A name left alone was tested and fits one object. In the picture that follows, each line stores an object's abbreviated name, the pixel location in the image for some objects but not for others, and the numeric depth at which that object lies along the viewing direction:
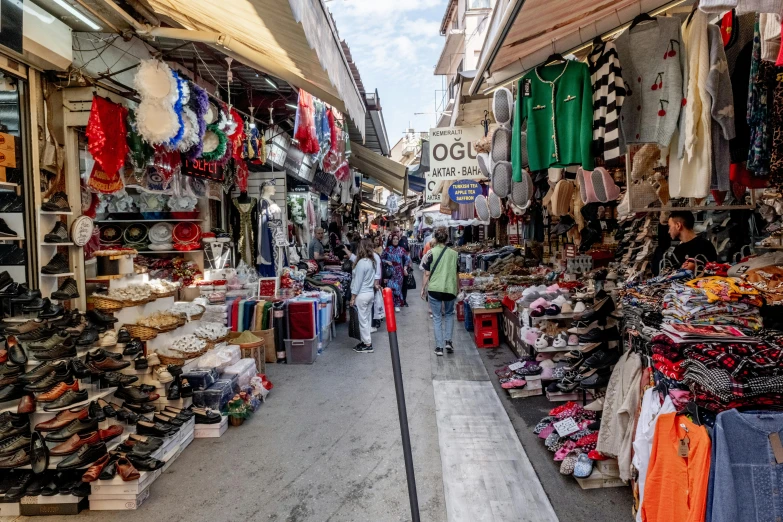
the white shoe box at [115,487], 3.51
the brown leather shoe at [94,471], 3.46
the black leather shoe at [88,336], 3.97
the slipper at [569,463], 3.80
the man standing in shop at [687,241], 4.77
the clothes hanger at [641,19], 3.18
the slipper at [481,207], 9.50
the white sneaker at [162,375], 4.60
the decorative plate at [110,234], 7.85
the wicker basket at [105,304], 4.62
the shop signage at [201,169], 5.70
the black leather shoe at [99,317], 4.41
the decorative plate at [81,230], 4.65
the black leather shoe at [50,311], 3.85
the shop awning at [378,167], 14.45
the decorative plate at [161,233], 8.02
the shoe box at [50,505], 3.43
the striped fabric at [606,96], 3.28
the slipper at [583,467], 3.66
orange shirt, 2.29
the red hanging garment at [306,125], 6.51
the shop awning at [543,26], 3.37
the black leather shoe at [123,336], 4.37
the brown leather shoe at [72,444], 3.43
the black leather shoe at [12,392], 3.37
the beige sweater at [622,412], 3.36
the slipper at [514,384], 5.71
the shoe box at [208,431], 4.75
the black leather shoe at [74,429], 3.45
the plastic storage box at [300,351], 7.35
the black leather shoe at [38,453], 3.42
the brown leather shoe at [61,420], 3.46
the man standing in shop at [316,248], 11.78
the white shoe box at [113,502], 3.51
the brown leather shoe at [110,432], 3.74
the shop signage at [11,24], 3.13
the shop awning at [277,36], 3.20
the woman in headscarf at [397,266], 12.27
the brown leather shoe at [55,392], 3.48
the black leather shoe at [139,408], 4.25
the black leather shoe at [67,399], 3.48
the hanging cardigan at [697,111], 2.81
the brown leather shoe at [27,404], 3.39
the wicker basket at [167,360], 4.87
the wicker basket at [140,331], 4.70
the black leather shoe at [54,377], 3.44
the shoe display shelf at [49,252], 4.32
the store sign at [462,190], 8.98
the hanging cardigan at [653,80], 3.02
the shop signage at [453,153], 7.88
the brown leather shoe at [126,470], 3.49
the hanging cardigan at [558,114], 3.73
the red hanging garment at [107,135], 4.24
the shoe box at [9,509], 3.44
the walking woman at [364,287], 8.09
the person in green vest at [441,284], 7.67
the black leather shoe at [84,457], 3.43
